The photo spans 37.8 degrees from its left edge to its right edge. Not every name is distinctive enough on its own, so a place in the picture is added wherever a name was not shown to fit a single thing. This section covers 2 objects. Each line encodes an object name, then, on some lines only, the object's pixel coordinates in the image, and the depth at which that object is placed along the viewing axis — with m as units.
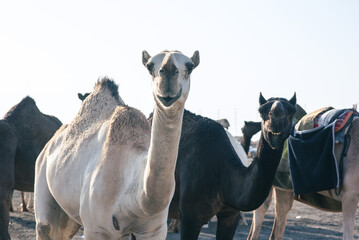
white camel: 3.46
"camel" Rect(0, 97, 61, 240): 8.33
